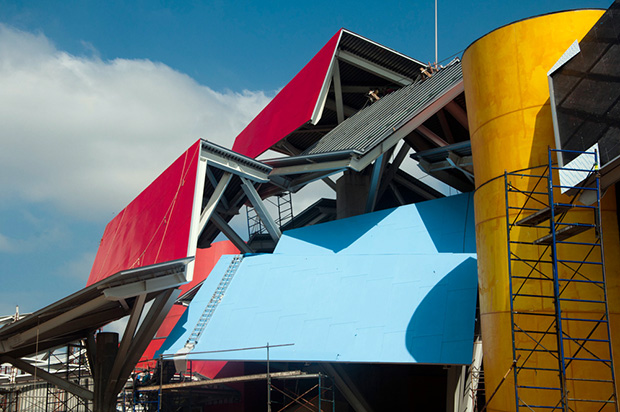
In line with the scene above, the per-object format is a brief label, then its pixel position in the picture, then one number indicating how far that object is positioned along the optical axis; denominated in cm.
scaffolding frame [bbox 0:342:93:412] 3622
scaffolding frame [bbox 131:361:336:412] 1938
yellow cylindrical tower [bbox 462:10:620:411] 1277
